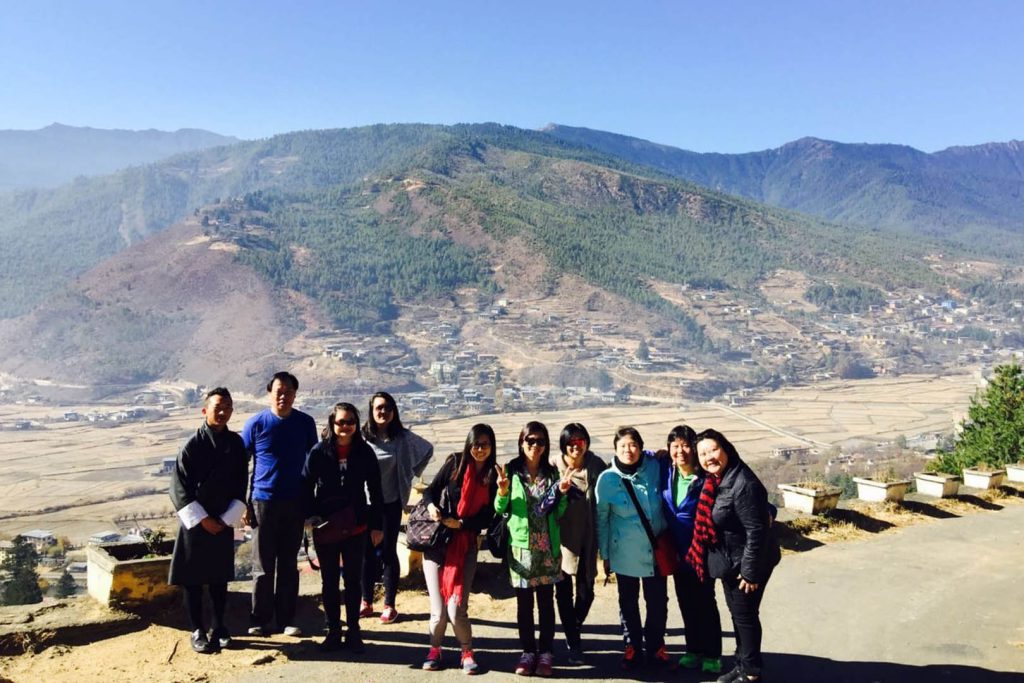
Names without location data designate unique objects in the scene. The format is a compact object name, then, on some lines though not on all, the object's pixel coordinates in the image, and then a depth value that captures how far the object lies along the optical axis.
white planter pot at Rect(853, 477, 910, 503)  7.83
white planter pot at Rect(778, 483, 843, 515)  6.95
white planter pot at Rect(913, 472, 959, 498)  8.38
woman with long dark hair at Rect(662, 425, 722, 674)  3.56
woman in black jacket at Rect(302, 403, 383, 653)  3.74
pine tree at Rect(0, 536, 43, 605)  16.28
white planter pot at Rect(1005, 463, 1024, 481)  9.36
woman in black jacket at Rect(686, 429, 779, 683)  3.20
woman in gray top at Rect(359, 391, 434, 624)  4.19
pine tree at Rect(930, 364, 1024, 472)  11.39
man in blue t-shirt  3.86
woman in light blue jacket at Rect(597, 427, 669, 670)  3.57
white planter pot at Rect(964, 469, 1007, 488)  8.87
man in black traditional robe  3.62
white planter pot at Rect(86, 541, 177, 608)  4.00
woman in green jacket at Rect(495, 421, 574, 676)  3.47
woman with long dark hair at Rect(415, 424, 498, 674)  3.53
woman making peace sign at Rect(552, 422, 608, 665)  3.56
